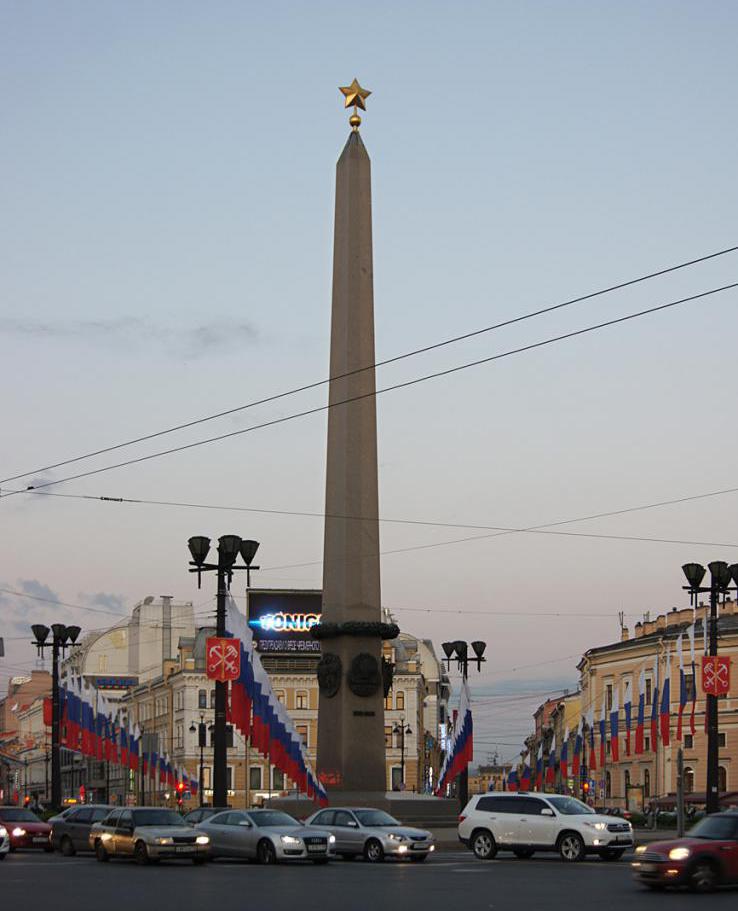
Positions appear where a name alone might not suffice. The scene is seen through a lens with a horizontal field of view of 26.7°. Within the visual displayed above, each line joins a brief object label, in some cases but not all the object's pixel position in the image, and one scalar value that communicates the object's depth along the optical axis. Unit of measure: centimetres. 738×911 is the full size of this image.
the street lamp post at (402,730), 10238
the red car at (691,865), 2445
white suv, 3325
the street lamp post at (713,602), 4156
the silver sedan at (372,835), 3341
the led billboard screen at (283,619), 11975
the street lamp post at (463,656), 5228
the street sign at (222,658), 3791
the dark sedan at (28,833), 4059
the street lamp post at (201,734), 8440
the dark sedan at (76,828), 3816
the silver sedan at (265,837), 3203
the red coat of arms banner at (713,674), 4209
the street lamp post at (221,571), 3725
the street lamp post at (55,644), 5472
